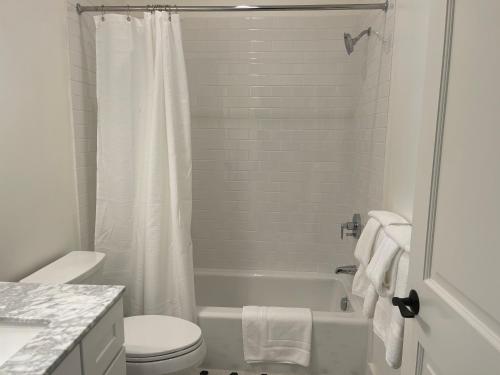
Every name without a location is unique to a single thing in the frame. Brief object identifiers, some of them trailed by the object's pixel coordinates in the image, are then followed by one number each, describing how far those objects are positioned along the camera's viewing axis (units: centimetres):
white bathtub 195
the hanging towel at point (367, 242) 143
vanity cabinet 92
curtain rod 185
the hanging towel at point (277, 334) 196
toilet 150
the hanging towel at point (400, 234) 117
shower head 210
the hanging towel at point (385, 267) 120
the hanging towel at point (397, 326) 110
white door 65
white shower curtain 186
